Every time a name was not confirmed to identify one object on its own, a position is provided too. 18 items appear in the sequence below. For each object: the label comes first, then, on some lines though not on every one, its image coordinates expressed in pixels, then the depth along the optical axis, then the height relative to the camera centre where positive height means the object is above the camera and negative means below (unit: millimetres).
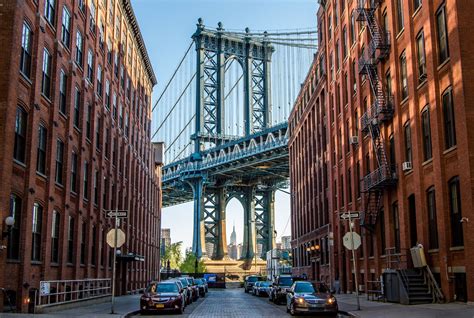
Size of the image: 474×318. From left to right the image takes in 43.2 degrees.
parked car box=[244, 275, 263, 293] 56525 -1324
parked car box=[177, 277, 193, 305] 32775 -1330
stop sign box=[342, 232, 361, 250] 23427 +981
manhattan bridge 102312 +19363
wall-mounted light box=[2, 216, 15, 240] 20188 +1519
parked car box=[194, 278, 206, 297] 49500 -1606
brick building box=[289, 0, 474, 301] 23219 +6587
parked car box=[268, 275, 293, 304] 32875 -1137
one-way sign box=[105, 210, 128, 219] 23188 +2090
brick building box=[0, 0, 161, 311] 22391 +6437
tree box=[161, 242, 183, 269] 143000 +3123
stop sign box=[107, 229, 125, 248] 22172 +1150
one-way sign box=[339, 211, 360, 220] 24172 +2057
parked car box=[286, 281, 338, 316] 22469 -1303
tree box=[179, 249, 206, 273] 120888 +594
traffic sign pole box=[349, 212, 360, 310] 23422 +921
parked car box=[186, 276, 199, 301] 39406 -1470
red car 24500 -1298
